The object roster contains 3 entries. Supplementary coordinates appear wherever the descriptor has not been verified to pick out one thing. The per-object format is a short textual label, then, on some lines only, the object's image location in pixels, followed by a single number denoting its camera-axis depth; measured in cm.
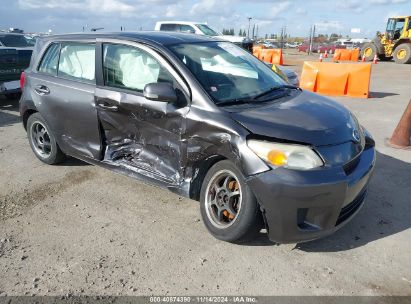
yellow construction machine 2356
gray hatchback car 289
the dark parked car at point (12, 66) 886
